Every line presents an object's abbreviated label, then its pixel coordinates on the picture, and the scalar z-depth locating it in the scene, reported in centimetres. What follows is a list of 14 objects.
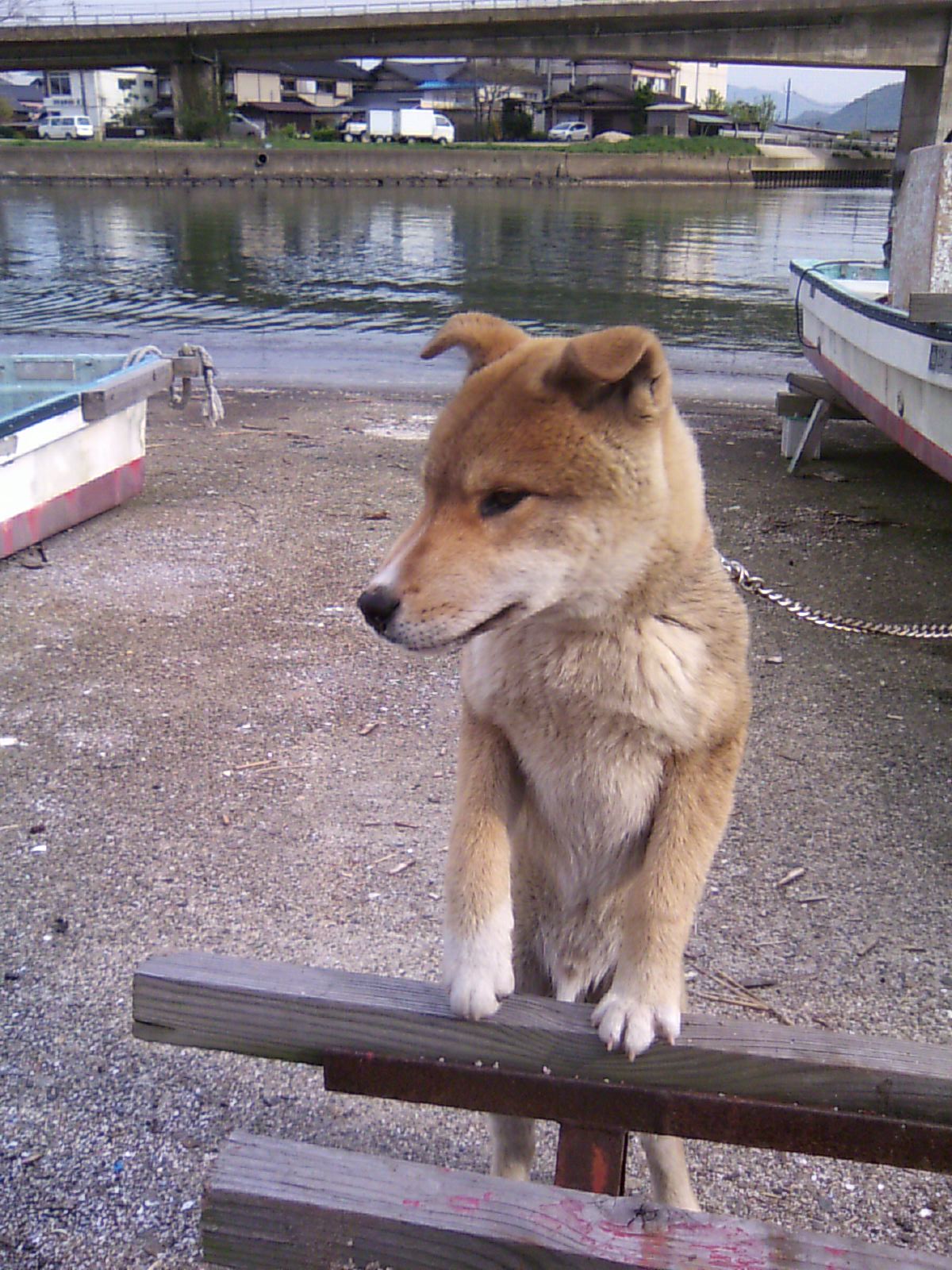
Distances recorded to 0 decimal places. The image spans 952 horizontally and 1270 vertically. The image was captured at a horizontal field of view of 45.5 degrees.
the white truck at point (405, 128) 8306
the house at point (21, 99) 9431
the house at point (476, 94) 9300
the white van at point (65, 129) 8100
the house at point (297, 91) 9044
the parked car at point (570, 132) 8706
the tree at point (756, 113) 10131
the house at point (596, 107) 9438
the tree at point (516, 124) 9038
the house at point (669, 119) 9175
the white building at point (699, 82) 11781
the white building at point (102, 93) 9878
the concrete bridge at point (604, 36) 4181
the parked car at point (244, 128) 7973
